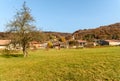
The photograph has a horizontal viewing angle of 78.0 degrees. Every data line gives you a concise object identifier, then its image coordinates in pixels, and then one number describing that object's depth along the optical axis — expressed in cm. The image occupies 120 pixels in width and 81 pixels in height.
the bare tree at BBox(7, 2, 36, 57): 1323
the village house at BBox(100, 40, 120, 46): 4078
